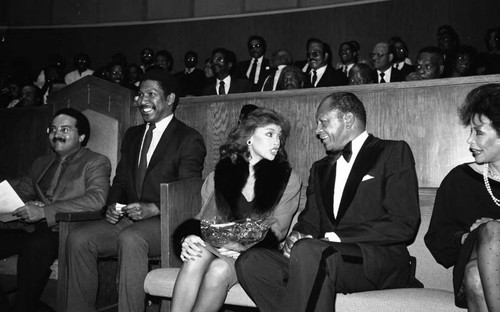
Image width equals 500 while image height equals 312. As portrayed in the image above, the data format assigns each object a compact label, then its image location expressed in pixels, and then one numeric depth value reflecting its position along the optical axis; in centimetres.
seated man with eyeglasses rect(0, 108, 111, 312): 296
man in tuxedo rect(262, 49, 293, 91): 489
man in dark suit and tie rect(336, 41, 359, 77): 547
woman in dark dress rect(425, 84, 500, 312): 198
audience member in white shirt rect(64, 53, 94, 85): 682
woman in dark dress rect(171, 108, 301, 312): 227
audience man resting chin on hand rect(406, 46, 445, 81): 425
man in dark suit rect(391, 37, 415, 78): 525
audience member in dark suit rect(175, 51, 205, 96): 595
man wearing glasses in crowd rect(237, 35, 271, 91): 570
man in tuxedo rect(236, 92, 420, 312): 199
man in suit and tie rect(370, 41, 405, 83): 489
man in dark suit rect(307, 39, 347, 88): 482
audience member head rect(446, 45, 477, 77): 456
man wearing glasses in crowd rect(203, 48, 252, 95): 479
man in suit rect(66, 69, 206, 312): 271
